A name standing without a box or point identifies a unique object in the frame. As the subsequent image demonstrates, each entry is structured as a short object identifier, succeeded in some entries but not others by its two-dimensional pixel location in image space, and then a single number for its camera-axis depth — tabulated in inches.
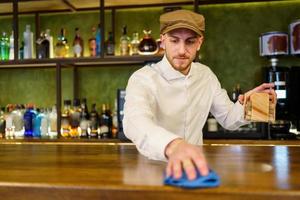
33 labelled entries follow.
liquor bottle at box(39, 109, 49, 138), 120.2
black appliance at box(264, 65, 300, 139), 100.4
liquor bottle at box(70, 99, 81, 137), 117.2
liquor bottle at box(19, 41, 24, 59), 121.7
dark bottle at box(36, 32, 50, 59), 119.5
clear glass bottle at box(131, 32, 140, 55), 117.2
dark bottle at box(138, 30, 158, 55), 111.8
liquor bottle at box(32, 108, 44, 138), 121.2
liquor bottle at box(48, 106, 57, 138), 118.5
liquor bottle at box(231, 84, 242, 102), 108.1
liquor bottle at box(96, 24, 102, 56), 117.9
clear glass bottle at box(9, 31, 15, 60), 121.8
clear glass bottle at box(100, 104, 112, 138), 115.5
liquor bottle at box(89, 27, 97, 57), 121.0
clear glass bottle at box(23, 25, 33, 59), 122.6
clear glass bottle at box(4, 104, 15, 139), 121.3
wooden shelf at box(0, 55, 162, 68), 108.3
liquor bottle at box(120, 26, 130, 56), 116.8
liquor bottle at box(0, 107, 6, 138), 122.3
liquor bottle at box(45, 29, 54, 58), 122.8
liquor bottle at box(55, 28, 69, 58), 122.2
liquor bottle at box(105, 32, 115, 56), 115.0
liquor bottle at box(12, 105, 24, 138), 122.0
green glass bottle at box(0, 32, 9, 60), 123.5
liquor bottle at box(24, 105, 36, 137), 121.3
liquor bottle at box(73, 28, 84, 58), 121.9
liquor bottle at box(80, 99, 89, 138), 116.5
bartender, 32.1
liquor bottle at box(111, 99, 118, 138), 115.7
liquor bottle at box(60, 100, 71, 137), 116.2
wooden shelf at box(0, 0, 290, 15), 118.6
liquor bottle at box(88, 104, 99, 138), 115.6
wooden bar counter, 26.9
